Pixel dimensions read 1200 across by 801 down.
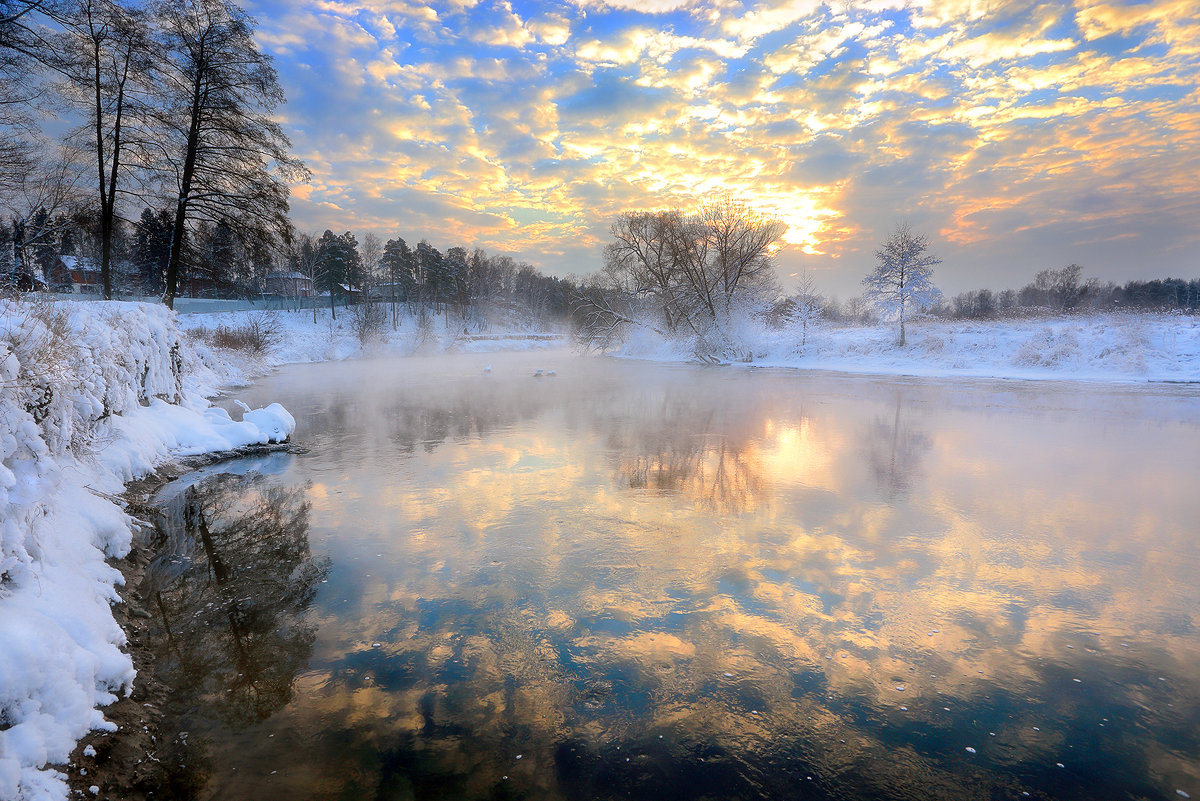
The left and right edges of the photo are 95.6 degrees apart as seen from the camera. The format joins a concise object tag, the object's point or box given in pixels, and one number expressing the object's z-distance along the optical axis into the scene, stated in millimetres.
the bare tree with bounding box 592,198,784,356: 38688
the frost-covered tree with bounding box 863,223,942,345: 35750
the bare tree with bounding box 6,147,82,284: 11406
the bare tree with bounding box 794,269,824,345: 41094
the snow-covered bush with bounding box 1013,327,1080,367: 26969
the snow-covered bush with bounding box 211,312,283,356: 30516
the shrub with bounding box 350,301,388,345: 48281
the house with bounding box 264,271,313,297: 67300
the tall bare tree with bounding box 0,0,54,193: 8719
